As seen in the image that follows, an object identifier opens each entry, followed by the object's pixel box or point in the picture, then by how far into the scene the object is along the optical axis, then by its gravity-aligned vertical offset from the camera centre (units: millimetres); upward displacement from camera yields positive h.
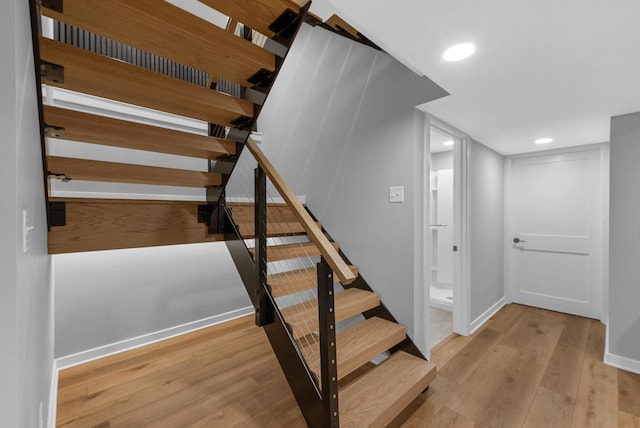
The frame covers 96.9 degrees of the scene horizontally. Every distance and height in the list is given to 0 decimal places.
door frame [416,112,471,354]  2936 -363
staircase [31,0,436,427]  1176 +197
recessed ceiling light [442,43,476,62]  1495 +833
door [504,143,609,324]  3205 -146
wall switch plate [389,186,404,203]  2324 +95
